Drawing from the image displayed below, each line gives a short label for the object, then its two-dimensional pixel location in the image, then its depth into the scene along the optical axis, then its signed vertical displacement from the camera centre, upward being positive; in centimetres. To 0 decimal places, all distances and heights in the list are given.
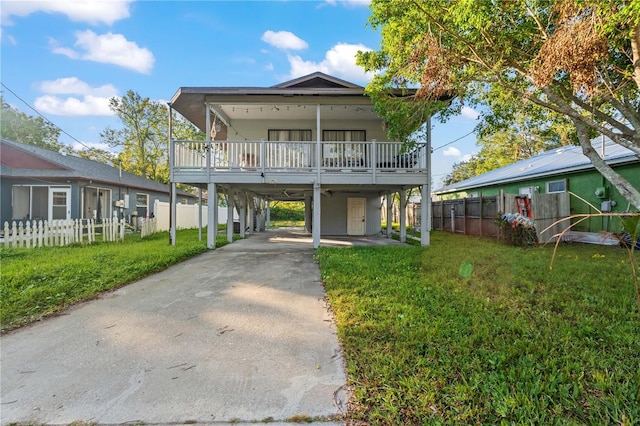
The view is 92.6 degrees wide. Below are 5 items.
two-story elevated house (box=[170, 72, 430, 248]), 959 +190
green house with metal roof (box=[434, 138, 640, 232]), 996 +147
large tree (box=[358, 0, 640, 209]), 449 +306
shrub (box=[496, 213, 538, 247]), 970 -54
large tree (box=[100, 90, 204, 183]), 2903 +811
